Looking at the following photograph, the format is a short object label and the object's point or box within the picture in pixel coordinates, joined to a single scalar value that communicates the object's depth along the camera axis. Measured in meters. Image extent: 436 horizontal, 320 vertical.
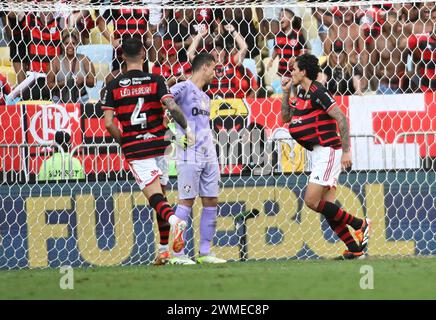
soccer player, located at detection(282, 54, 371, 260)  9.19
